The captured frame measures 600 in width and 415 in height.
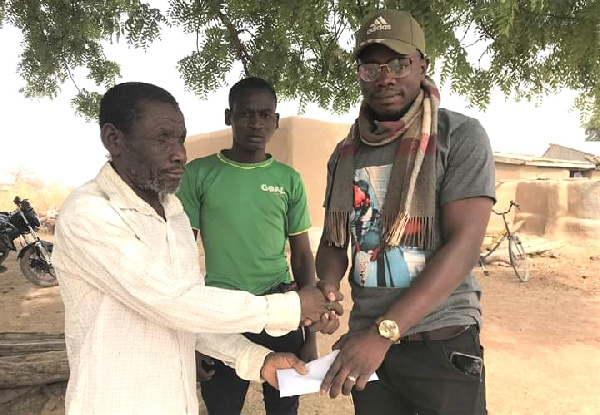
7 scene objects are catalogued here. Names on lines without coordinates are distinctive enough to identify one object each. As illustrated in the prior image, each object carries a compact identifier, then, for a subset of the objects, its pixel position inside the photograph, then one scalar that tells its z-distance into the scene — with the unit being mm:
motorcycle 8688
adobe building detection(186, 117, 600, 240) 11336
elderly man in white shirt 1286
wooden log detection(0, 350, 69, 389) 3660
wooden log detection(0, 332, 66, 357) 4043
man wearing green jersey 2346
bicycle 9920
